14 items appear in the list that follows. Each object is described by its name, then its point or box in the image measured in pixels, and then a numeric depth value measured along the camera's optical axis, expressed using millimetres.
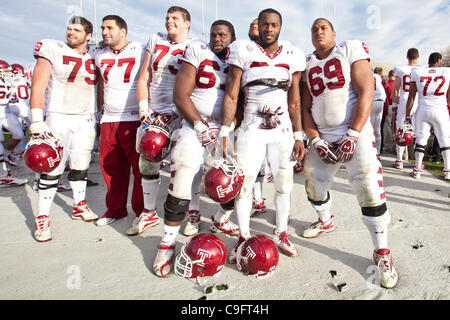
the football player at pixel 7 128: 5468
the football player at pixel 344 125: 2574
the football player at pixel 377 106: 6302
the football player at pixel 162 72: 3238
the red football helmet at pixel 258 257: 2494
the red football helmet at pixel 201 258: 2484
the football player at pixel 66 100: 3328
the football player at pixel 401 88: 6352
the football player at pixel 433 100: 5289
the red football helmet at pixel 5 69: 7197
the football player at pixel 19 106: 7109
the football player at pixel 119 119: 3473
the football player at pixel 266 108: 2654
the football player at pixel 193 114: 2730
